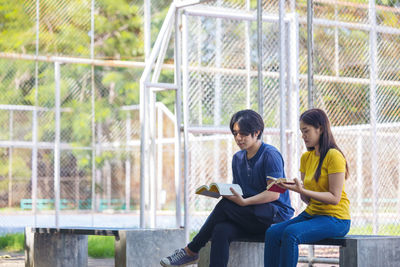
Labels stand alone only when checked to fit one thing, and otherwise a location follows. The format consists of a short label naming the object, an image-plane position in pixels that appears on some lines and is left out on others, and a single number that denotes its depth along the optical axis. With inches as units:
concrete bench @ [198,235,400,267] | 297.4
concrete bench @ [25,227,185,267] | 372.7
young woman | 300.9
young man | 332.8
